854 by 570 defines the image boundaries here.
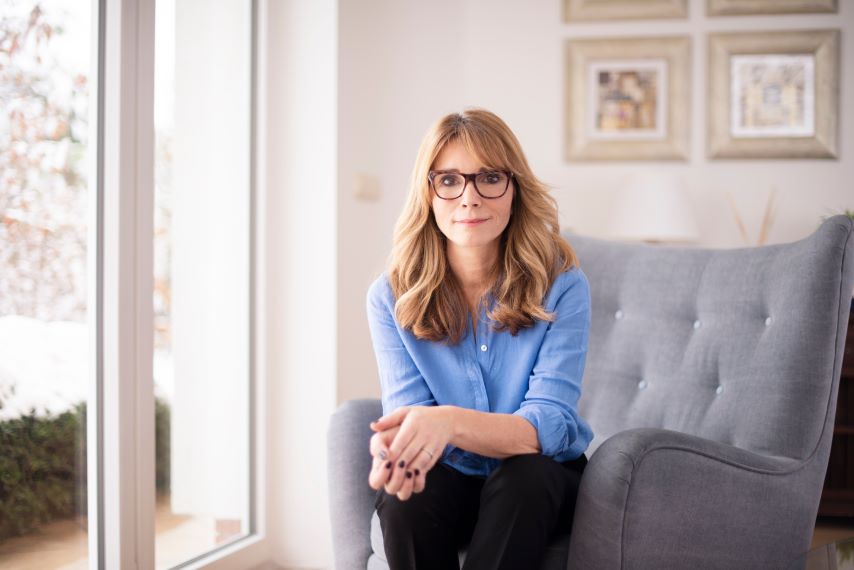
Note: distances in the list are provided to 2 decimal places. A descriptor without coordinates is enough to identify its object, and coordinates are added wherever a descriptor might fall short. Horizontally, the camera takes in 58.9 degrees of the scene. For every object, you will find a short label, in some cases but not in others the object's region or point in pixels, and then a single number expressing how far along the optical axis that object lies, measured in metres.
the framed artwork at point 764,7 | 3.00
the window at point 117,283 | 1.50
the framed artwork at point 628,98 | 3.08
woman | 1.19
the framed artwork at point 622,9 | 3.06
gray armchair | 1.21
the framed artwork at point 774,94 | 3.00
